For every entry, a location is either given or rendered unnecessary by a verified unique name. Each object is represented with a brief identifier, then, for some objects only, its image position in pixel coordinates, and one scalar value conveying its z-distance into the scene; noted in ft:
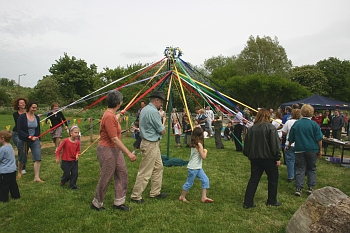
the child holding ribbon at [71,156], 16.99
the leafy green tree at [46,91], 115.14
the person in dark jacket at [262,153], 14.07
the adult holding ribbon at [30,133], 18.02
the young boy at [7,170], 14.46
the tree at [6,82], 261.03
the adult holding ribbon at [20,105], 19.21
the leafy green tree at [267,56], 116.57
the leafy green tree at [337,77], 135.85
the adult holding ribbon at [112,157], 12.62
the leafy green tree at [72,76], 129.59
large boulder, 9.87
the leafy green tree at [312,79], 132.26
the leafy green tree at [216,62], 186.70
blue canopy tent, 50.12
